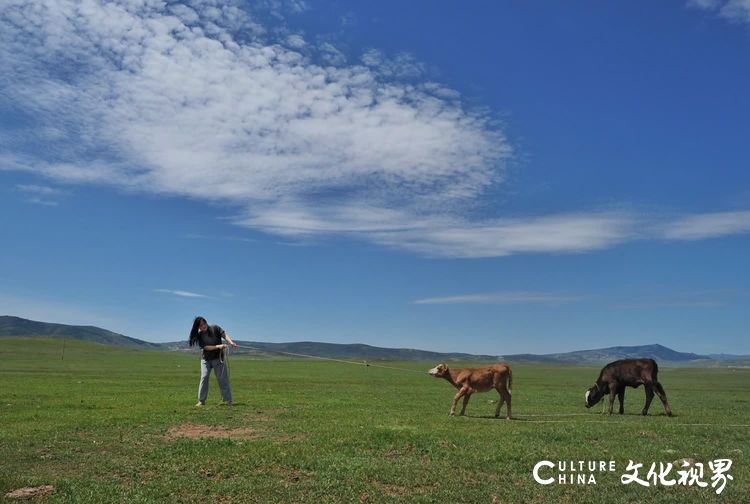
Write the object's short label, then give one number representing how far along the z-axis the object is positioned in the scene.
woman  21.31
